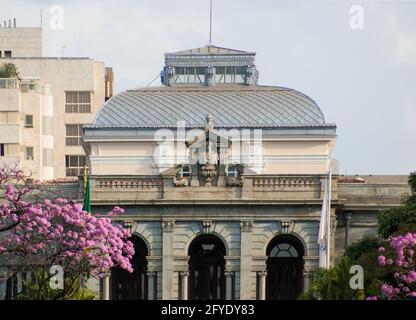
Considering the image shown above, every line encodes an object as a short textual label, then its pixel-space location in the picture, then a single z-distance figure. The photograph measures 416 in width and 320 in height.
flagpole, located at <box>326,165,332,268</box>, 96.12
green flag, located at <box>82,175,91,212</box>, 95.69
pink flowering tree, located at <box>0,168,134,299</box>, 71.56
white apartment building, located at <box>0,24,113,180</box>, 134.75
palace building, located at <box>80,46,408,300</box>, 101.06
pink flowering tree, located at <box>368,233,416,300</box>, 67.50
